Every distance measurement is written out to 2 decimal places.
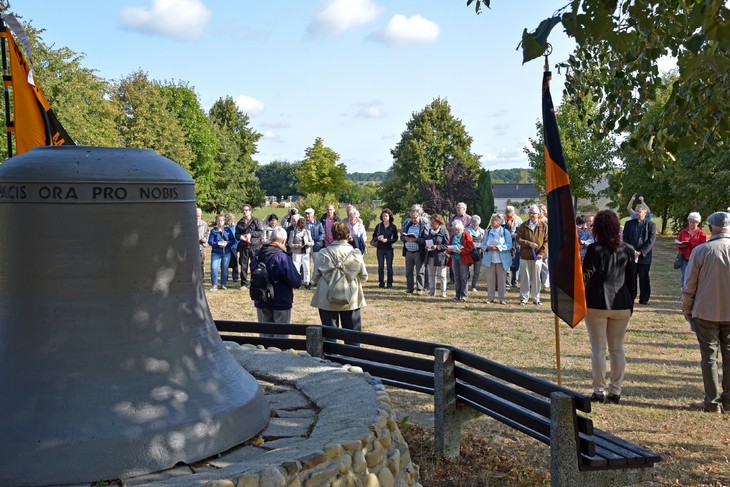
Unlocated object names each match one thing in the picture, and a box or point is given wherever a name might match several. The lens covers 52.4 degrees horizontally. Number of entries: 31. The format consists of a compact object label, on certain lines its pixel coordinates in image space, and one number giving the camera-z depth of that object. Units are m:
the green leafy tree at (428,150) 56.69
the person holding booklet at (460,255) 15.62
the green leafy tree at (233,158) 64.75
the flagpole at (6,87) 6.95
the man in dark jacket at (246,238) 17.56
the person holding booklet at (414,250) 16.47
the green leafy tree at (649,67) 3.46
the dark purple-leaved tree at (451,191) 40.19
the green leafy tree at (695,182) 28.69
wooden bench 5.09
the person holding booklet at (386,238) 17.12
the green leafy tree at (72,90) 28.42
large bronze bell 4.10
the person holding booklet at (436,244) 16.08
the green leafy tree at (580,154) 40.66
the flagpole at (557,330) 6.63
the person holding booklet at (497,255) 15.20
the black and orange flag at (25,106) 7.07
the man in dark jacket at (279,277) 8.74
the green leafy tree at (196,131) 58.66
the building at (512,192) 118.44
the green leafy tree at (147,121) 49.97
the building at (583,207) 44.42
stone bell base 3.85
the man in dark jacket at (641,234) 14.13
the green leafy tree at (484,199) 47.75
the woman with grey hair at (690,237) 12.84
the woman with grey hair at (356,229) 16.44
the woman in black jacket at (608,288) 7.74
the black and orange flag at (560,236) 6.56
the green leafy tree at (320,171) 60.18
